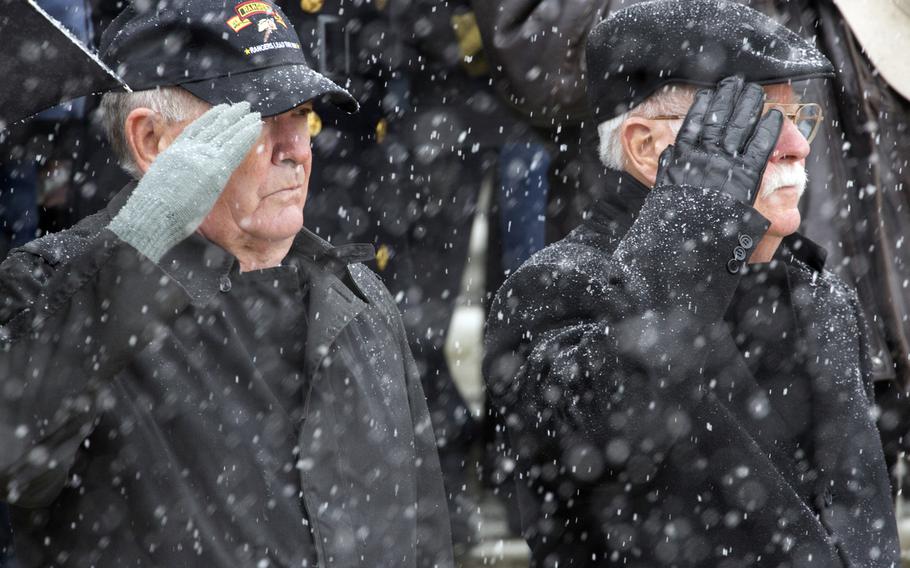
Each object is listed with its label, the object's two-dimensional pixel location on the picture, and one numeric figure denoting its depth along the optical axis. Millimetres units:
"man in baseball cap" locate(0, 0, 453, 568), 5734
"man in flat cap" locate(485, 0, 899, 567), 6246
